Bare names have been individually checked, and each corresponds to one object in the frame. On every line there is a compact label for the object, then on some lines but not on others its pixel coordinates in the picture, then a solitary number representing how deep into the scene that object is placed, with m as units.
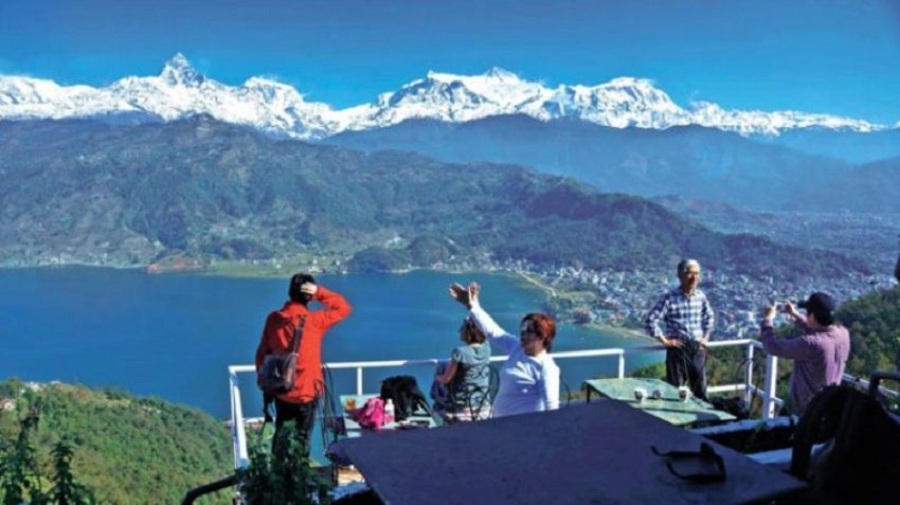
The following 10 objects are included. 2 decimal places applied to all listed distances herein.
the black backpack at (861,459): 1.79
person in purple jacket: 3.91
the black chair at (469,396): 4.70
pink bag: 4.69
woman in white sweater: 3.55
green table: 3.90
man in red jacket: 4.14
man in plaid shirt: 5.03
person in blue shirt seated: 4.63
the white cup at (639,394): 4.19
